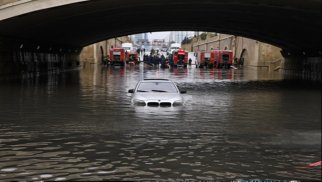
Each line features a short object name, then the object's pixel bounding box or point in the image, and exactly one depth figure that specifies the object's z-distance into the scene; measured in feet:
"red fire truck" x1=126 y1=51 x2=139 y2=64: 297.74
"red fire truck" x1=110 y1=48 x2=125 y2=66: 249.75
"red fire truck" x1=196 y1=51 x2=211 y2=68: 259.97
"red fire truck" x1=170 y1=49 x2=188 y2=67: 258.16
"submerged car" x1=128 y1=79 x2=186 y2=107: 53.88
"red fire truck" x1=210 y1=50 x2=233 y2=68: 242.37
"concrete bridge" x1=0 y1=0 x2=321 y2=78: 89.40
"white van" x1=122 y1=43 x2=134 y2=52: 305.18
